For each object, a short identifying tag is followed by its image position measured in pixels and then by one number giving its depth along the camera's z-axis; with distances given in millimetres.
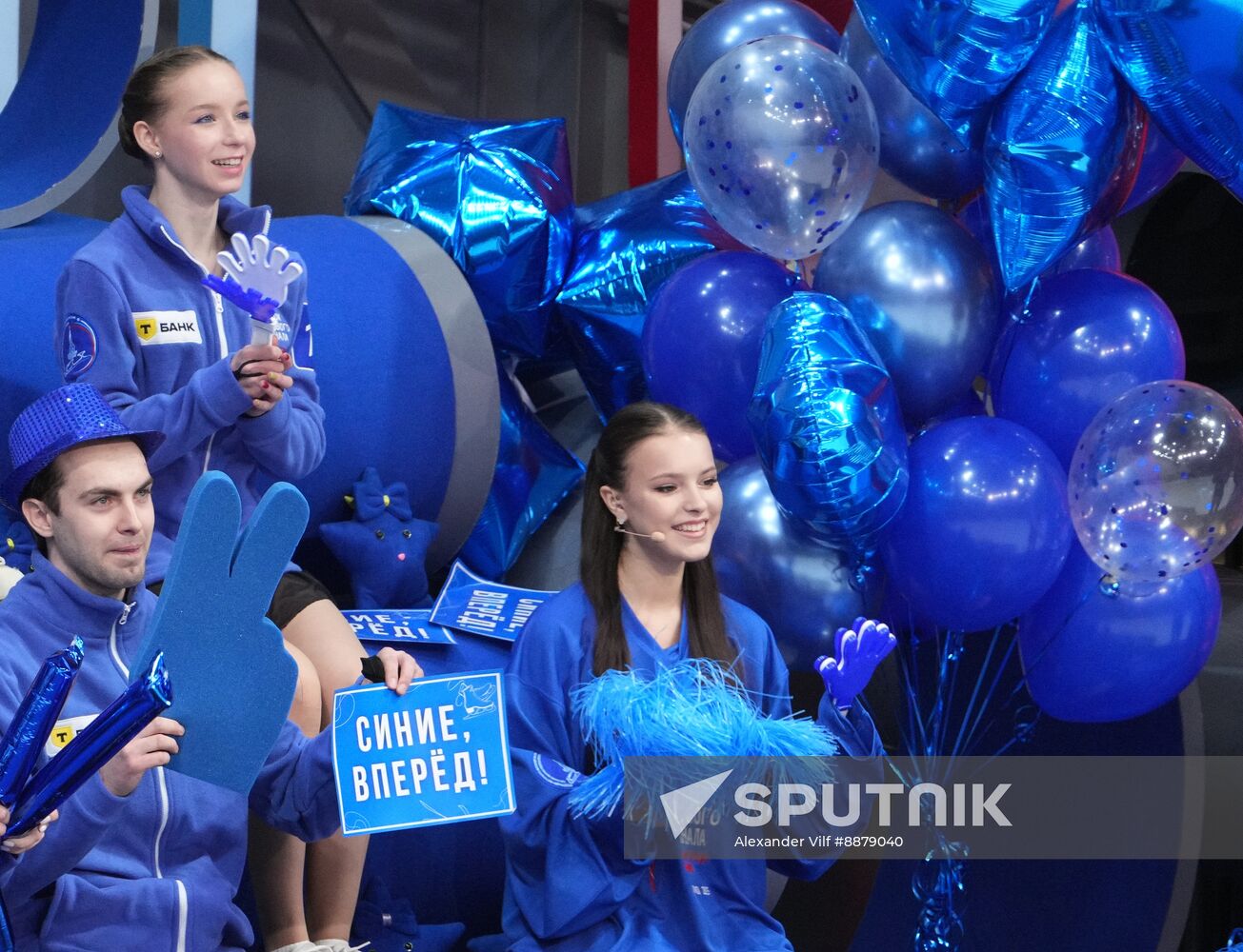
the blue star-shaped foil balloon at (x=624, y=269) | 7238
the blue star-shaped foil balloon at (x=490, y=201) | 7309
